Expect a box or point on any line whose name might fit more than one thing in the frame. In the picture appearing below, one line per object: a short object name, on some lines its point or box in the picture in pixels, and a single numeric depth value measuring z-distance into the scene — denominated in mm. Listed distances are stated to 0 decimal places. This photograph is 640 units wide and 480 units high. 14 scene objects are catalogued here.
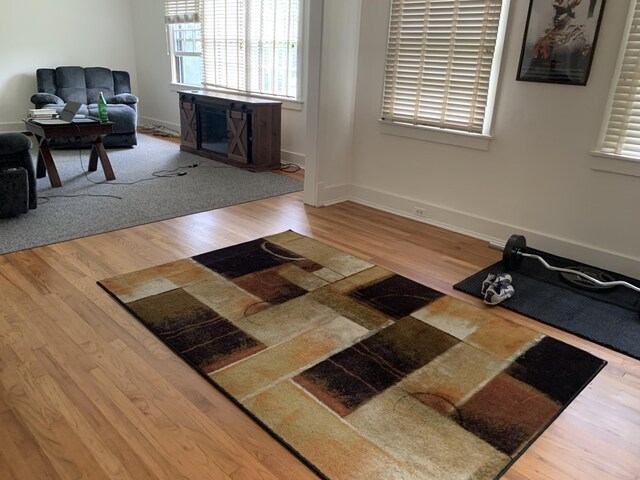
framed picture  3037
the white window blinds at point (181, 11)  6719
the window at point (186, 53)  7014
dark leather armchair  3613
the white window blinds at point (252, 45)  5555
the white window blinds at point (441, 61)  3541
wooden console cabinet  5492
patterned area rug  1767
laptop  4506
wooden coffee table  4387
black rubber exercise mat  2561
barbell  3074
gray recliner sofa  6289
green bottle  4828
